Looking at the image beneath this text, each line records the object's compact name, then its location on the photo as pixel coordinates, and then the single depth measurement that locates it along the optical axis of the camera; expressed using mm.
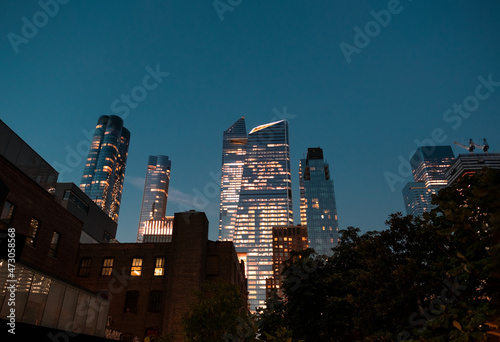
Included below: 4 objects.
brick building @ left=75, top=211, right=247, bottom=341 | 31875
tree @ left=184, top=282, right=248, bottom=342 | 20766
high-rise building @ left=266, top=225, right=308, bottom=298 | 196488
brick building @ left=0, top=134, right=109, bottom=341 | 13664
